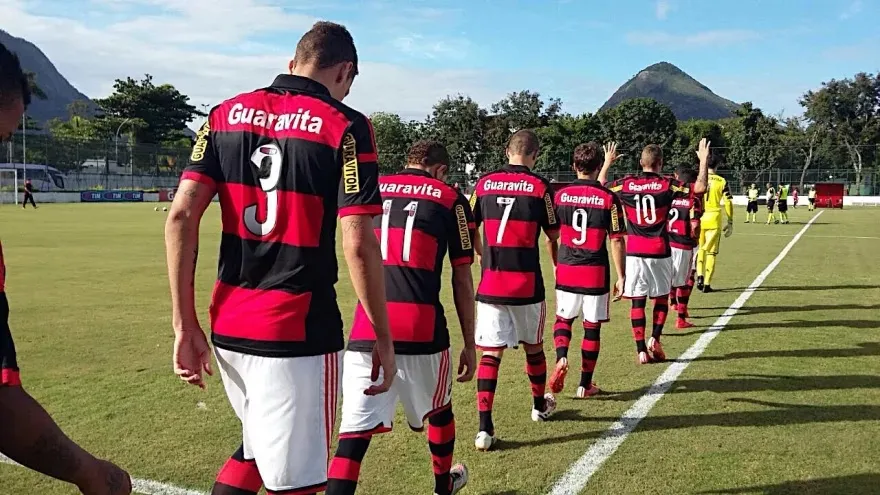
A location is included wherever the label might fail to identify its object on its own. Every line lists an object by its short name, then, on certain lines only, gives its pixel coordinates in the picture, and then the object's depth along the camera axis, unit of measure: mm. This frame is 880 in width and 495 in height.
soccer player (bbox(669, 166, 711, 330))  9375
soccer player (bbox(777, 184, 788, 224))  30219
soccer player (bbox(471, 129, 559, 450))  5078
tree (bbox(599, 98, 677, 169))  75938
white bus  57125
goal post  50250
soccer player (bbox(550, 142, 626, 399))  5914
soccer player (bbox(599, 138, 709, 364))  7590
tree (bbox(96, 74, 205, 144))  82125
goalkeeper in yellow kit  11727
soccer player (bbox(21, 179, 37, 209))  40656
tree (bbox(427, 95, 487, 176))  73062
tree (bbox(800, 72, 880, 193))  72750
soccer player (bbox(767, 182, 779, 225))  32023
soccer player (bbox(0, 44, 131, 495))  2434
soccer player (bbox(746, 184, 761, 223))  32750
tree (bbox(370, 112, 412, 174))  72750
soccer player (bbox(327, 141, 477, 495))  3693
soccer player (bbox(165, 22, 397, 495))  2449
